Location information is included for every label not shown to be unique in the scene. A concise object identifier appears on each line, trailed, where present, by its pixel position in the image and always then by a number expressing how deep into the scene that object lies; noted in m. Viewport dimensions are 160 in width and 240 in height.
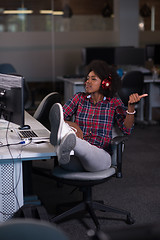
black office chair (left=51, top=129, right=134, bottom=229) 2.75
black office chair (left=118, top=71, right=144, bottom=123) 6.36
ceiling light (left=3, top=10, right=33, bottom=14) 8.06
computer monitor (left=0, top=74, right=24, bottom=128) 2.89
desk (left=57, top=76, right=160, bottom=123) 7.04
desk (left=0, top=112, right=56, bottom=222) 2.52
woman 3.04
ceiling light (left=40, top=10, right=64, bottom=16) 8.21
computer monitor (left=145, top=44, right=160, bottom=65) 7.86
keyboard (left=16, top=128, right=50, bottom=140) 2.90
